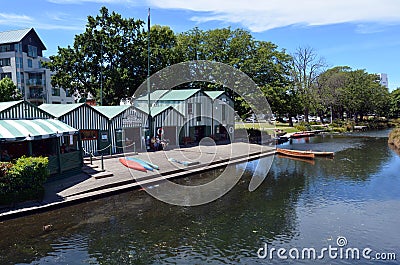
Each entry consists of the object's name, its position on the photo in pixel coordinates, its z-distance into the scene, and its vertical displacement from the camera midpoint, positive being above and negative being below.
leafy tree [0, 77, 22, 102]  38.16 +4.08
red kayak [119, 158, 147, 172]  20.73 -2.65
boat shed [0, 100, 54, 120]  17.94 +0.79
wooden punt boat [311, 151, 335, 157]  31.11 -3.29
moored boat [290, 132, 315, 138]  48.23 -2.38
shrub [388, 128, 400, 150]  38.75 -2.66
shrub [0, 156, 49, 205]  13.52 -2.25
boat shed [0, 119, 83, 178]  15.89 -1.05
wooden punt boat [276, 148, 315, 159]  30.20 -3.21
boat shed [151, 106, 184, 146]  29.56 -0.10
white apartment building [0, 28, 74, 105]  54.69 +9.96
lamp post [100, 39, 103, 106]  38.78 +5.46
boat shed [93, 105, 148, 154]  25.73 -0.28
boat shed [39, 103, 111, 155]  22.84 +0.09
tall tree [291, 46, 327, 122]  60.25 +7.37
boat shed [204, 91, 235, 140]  35.94 +0.60
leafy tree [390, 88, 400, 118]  86.06 +3.20
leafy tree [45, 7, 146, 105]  40.47 +7.75
